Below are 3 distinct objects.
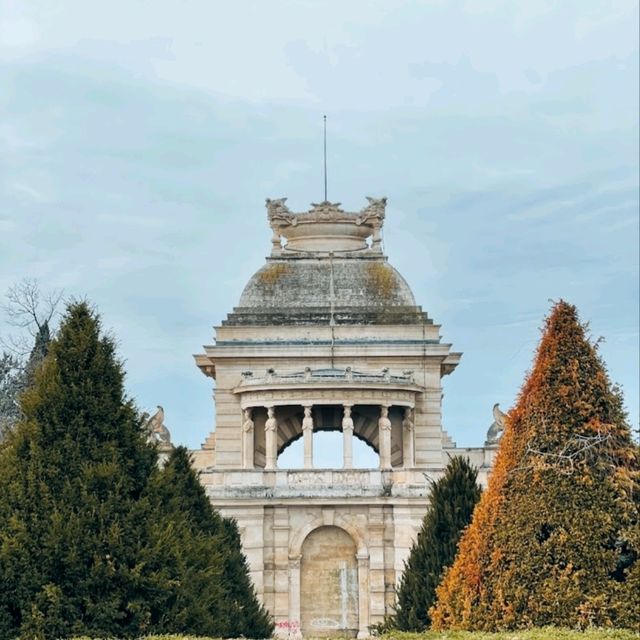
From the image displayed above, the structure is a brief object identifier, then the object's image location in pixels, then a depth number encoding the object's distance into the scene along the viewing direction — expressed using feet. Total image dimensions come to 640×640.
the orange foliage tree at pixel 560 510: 73.77
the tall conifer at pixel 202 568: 73.00
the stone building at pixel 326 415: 151.23
